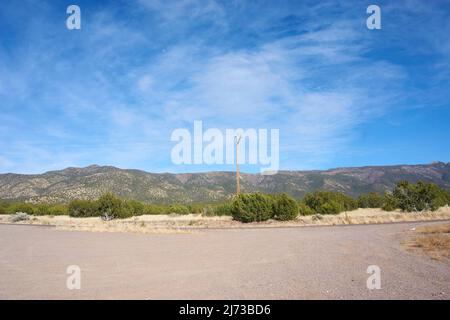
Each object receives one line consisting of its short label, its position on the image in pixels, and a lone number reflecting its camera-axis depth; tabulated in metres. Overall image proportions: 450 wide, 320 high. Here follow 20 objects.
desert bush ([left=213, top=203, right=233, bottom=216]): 50.23
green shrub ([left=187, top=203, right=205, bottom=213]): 64.81
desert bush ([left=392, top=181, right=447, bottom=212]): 44.84
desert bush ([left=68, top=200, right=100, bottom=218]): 55.78
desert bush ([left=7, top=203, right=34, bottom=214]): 64.50
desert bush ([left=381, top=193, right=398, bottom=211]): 48.54
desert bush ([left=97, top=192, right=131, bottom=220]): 50.50
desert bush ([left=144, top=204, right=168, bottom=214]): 64.24
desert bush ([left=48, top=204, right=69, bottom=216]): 63.02
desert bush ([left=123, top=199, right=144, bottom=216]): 54.31
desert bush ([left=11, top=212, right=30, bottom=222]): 47.76
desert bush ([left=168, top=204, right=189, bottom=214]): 64.71
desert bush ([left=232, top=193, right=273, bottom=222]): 37.97
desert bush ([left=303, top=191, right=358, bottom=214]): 48.84
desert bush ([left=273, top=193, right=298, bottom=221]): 38.00
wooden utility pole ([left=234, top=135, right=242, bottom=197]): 41.38
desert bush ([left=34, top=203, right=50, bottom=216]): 63.87
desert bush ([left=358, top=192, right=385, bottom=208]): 65.75
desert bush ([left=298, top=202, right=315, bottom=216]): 47.59
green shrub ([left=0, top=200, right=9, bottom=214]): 66.24
